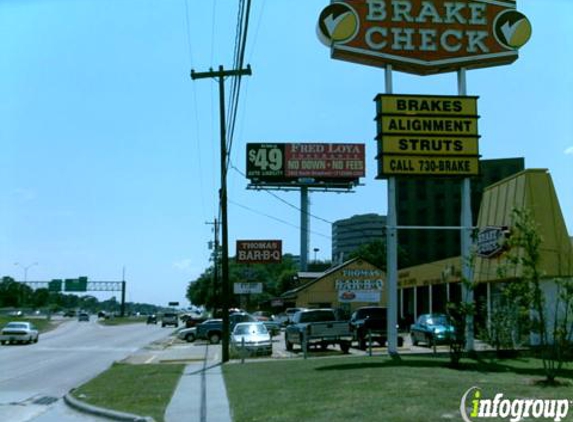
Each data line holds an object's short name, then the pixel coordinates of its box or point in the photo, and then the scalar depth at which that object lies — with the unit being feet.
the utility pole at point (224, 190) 88.25
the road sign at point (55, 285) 393.09
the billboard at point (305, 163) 256.11
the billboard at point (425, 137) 70.64
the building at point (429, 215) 347.56
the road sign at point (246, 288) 179.01
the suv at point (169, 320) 289.33
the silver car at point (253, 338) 96.89
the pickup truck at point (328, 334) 93.76
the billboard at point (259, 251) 239.09
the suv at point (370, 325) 102.83
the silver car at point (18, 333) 149.89
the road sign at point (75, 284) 392.27
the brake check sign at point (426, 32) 72.08
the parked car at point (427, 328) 95.43
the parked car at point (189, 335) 153.07
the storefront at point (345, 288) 145.69
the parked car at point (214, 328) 144.56
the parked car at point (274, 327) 157.13
